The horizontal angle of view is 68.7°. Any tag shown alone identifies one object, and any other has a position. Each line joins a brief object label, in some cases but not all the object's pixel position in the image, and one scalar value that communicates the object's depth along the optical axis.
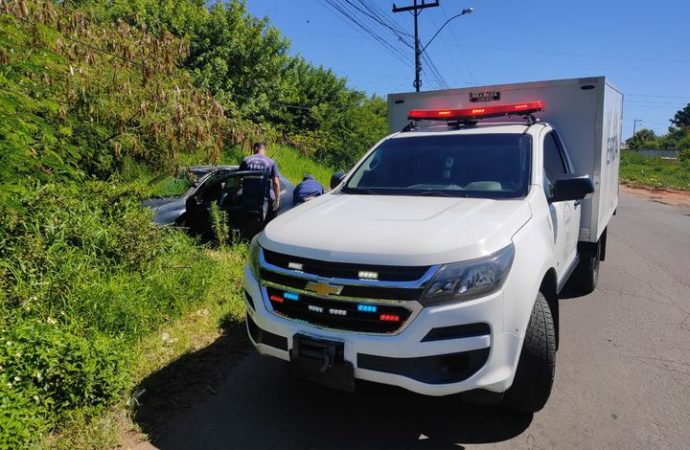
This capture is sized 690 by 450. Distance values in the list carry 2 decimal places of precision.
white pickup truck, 2.56
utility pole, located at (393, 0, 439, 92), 23.73
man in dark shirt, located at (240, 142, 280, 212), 7.64
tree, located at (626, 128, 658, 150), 93.81
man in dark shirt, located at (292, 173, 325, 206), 7.29
